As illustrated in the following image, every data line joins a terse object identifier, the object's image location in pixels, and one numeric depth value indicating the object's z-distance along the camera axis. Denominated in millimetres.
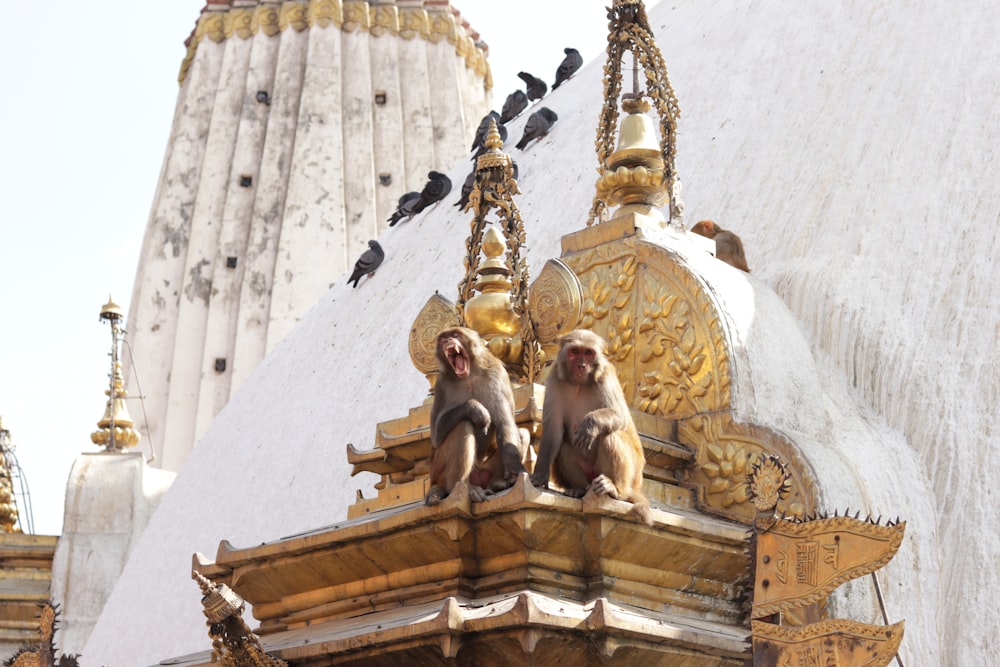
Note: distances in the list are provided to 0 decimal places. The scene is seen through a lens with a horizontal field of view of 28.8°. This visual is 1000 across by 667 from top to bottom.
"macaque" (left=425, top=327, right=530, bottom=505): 9141
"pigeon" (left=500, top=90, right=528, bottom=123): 19953
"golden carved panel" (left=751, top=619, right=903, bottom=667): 8359
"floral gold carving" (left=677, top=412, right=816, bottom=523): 9773
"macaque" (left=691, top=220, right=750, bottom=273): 11688
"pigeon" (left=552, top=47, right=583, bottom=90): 20094
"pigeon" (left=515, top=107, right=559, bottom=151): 18062
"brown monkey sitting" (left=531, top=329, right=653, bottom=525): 9039
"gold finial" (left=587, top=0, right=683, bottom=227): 11156
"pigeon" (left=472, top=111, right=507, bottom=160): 18031
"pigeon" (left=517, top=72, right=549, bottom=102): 19984
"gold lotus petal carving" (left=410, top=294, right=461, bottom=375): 10547
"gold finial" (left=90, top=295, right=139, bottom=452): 22938
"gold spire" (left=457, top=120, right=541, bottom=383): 10211
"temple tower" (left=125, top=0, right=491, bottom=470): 34312
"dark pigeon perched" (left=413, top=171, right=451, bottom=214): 19062
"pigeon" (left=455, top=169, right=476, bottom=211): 16922
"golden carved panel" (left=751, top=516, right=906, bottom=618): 8461
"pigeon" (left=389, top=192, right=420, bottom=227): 19953
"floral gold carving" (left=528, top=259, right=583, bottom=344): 10078
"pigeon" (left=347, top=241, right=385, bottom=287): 18609
